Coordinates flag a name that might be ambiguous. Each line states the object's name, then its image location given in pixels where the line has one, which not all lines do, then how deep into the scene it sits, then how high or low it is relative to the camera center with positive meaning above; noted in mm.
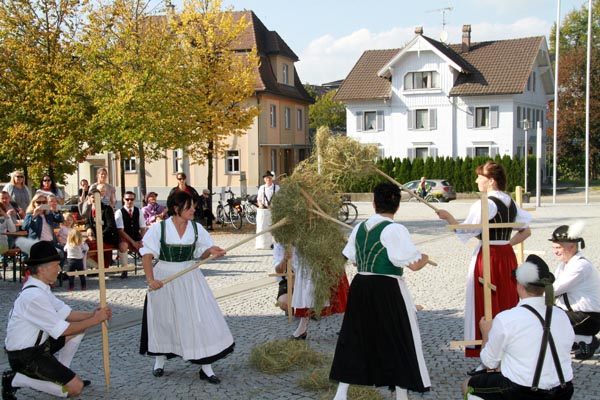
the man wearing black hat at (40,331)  5449 -1342
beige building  40719 +1383
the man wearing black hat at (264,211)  15330 -1073
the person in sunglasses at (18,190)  14133 -446
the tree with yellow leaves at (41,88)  21078 +2680
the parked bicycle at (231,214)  21344 -1527
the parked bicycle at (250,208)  22344 -1401
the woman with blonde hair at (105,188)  12961 -374
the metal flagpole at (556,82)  32122 +3940
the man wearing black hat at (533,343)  4180 -1140
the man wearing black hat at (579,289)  6730 -1297
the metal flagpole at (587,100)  32125 +3140
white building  42906 +4505
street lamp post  35156 +2141
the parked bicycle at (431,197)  35906 -1730
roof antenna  48316 +9355
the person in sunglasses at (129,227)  12531 -1128
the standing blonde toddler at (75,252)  11500 -1445
